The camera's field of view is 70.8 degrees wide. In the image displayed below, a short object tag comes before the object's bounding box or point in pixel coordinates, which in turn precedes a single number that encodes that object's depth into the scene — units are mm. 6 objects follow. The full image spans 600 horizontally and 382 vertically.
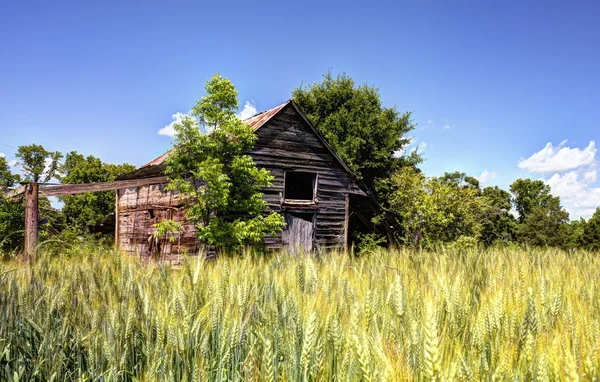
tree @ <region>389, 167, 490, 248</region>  21422
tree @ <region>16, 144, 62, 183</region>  34406
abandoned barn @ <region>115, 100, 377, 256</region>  15773
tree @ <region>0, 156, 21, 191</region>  32647
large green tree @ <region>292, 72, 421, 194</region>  24188
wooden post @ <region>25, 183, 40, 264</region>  8133
